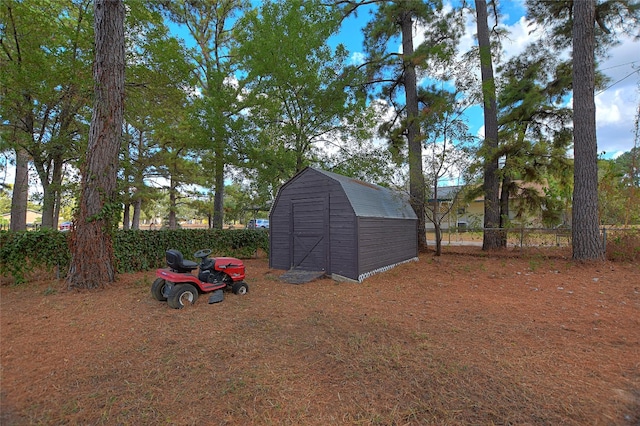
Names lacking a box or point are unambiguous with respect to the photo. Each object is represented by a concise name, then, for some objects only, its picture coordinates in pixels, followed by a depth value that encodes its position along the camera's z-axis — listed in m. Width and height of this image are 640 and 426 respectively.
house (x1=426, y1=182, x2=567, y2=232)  10.58
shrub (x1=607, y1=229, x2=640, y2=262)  8.74
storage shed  7.42
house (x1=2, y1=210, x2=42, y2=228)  53.03
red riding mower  4.73
